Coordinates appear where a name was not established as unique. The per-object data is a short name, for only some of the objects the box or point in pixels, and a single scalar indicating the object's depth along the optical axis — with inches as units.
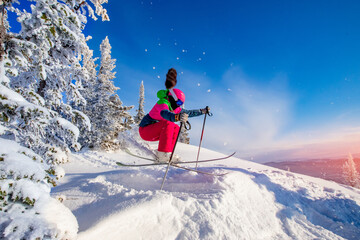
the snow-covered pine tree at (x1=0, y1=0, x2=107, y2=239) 64.1
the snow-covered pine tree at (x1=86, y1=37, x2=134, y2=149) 700.0
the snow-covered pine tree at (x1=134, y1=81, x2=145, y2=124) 1211.9
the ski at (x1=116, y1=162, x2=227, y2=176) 174.7
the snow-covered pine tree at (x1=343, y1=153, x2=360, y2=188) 1198.0
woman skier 156.1
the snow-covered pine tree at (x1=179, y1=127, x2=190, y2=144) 1251.0
